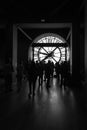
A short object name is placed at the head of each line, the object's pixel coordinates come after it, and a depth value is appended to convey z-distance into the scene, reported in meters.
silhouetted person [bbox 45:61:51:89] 6.44
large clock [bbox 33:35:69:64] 14.09
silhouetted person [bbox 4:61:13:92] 5.34
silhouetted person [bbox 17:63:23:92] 5.90
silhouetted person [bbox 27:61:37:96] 4.62
